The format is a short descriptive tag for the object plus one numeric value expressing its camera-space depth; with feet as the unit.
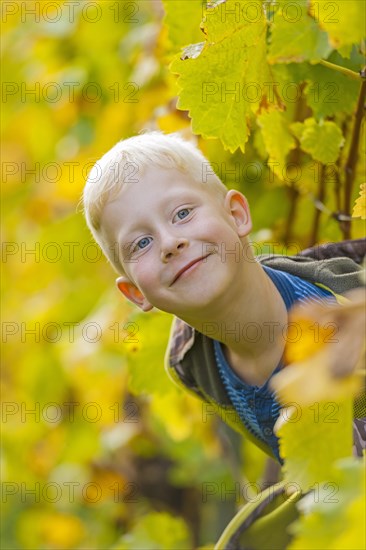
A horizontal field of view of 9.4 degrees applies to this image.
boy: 7.71
